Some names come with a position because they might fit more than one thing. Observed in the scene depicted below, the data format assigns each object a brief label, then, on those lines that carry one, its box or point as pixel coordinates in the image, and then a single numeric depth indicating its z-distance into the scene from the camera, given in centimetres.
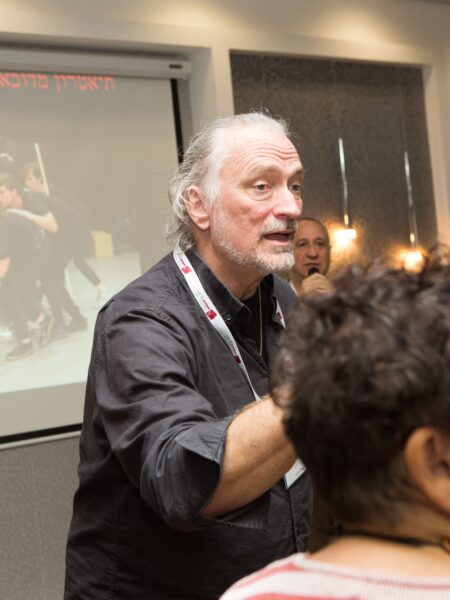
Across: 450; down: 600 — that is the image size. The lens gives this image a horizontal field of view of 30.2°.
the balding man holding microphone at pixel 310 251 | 465
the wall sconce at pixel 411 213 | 584
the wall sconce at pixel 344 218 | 550
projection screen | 423
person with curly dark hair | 67
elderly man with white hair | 120
